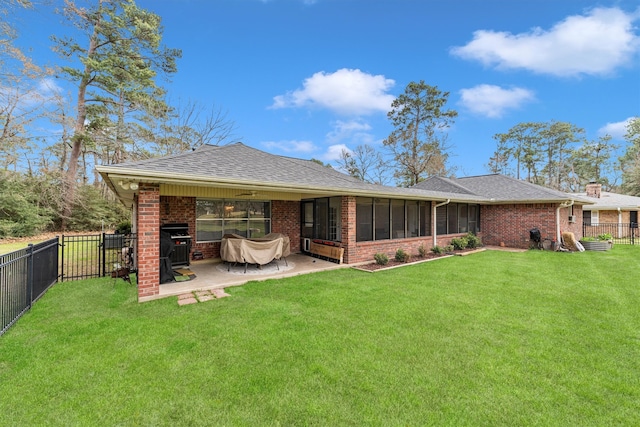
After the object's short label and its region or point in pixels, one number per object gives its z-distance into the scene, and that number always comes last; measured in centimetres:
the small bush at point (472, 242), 1192
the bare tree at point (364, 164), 2945
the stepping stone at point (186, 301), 495
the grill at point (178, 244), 722
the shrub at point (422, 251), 1008
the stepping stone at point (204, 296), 513
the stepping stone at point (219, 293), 535
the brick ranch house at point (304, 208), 526
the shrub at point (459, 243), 1144
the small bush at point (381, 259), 842
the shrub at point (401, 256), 908
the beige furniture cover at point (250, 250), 697
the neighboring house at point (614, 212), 1697
